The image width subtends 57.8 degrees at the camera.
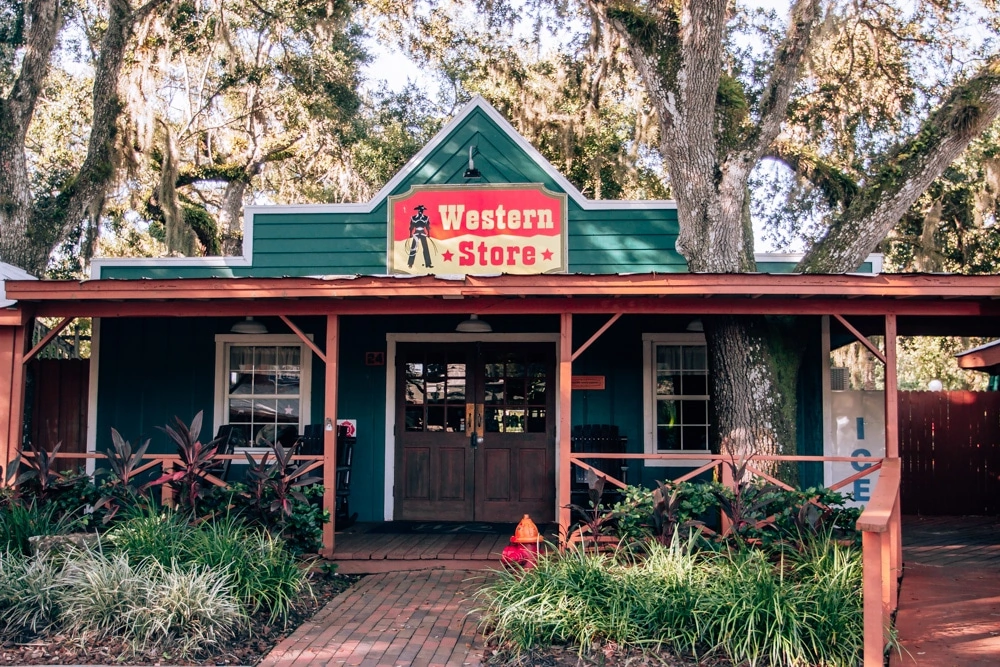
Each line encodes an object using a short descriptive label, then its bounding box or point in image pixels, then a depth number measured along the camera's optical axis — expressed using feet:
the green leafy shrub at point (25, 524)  22.41
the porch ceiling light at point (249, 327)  31.63
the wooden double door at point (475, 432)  31.68
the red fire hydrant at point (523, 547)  21.28
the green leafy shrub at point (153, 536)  20.49
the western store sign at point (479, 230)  32.48
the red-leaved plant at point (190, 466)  23.73
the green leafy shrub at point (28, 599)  18.76
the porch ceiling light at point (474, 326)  31.04
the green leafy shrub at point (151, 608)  17.94
